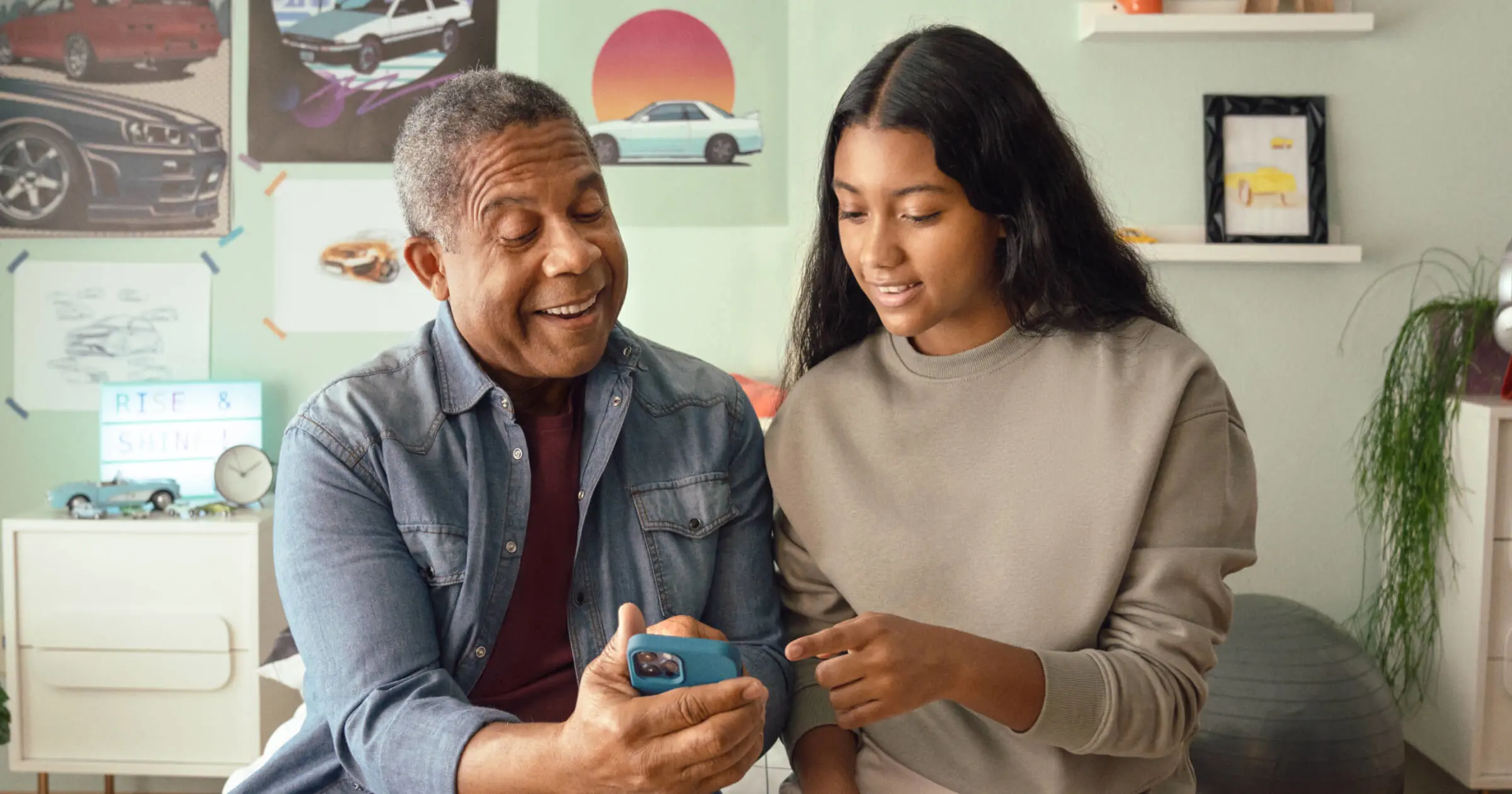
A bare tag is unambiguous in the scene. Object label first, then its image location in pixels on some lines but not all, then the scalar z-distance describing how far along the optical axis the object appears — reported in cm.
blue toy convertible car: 288
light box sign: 309
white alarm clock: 299
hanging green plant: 284
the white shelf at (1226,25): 297
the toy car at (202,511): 287
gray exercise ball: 230
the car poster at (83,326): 321
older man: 124
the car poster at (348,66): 319
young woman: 127
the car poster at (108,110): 318
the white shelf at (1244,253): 304
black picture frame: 311
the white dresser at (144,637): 278
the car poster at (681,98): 320
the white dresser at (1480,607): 268
